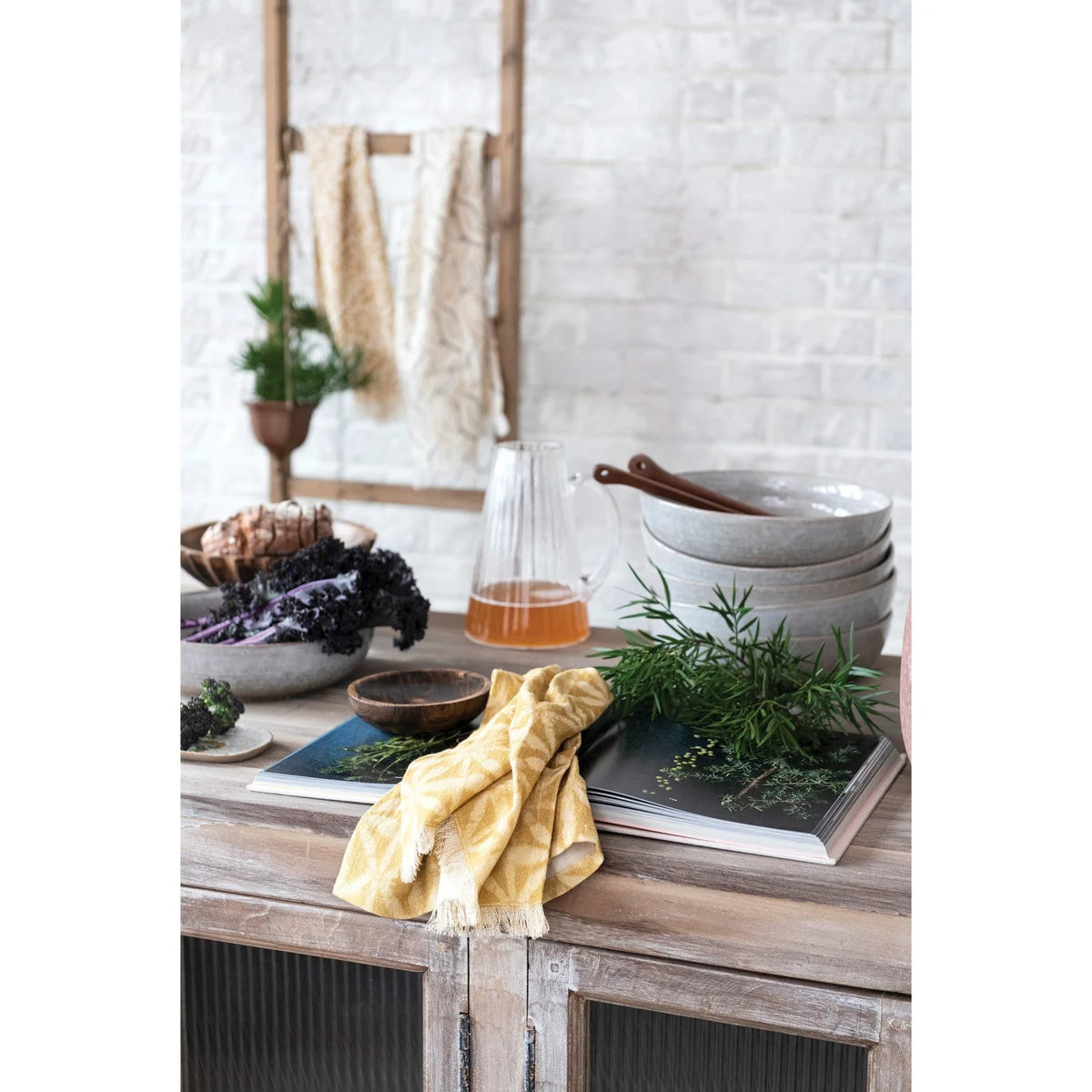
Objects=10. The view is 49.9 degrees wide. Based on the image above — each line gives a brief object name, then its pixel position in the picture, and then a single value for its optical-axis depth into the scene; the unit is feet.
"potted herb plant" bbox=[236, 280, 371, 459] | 7.33
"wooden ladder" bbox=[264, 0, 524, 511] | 7.25
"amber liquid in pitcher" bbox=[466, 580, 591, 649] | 3.84
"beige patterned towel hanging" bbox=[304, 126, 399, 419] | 7.40
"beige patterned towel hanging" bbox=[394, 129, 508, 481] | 7.22
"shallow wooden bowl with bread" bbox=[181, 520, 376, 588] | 3.88
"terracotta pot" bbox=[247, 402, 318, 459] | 7.30
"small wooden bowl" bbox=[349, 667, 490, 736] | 2.84
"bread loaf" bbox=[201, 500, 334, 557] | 3.90
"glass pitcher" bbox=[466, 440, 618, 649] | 3.78
